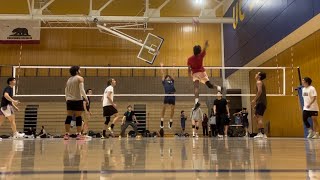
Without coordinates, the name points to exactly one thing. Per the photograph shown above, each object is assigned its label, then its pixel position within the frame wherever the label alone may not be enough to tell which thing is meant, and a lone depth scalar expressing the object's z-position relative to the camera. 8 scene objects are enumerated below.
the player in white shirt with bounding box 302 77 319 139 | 10.11
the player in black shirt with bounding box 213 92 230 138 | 13.13
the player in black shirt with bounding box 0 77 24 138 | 10.09
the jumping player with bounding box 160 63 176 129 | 11.93
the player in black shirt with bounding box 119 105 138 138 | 14.09
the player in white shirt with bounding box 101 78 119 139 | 10.96
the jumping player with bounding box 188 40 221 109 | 9.01
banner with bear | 22.02
